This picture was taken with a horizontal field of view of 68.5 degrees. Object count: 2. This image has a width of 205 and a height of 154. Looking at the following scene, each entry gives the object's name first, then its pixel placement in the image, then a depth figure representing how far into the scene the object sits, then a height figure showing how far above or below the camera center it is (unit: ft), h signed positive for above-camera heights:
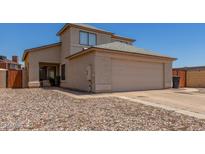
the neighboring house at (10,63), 114.93 +11.04
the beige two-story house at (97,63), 33.96 +3.72
